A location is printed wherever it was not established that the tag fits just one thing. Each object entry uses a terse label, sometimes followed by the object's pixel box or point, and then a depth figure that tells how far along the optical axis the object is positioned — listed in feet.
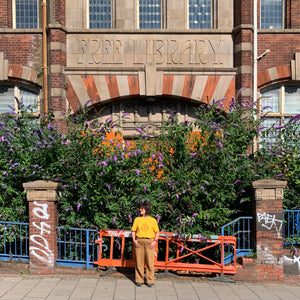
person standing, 23.15
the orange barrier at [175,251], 24.95
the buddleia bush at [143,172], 26.22
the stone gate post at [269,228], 25.73
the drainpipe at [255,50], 40.34
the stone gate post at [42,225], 25.81
